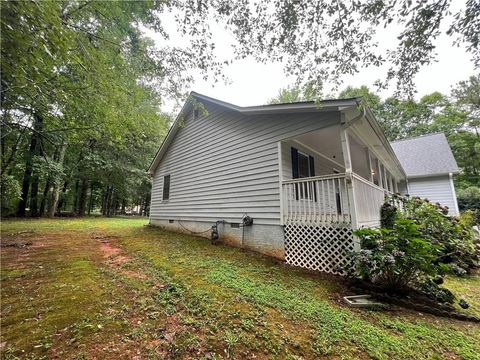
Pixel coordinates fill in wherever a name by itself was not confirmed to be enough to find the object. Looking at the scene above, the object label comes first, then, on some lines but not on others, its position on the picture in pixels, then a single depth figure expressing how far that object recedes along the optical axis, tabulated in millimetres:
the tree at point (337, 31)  2955
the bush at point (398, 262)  3324
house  4637
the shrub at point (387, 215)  6574
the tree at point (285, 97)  17969
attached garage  12484
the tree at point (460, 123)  19828
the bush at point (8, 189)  9391
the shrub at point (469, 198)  15241
